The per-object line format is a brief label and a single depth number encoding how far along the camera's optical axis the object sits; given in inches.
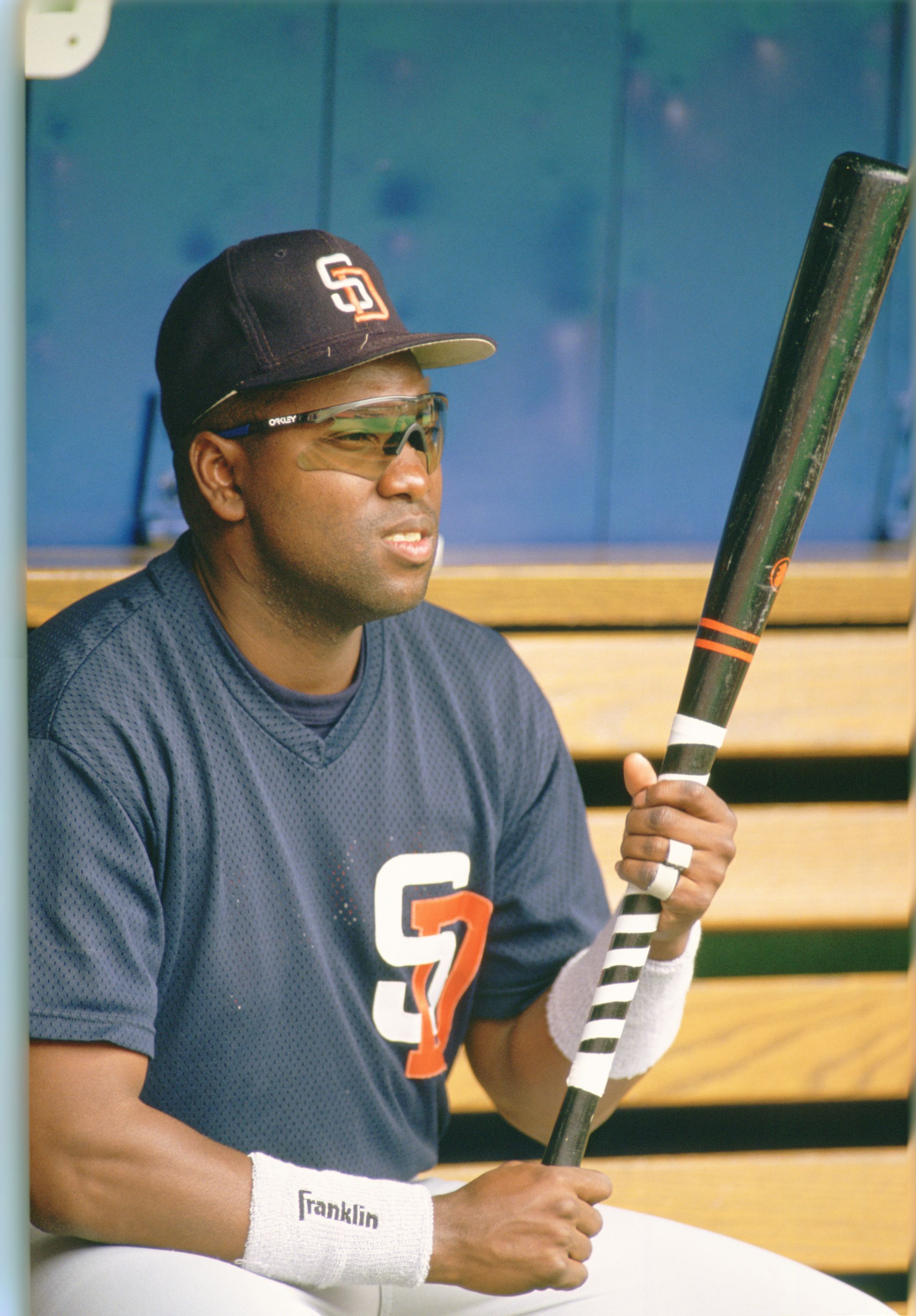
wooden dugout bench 516.6
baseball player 492.8
